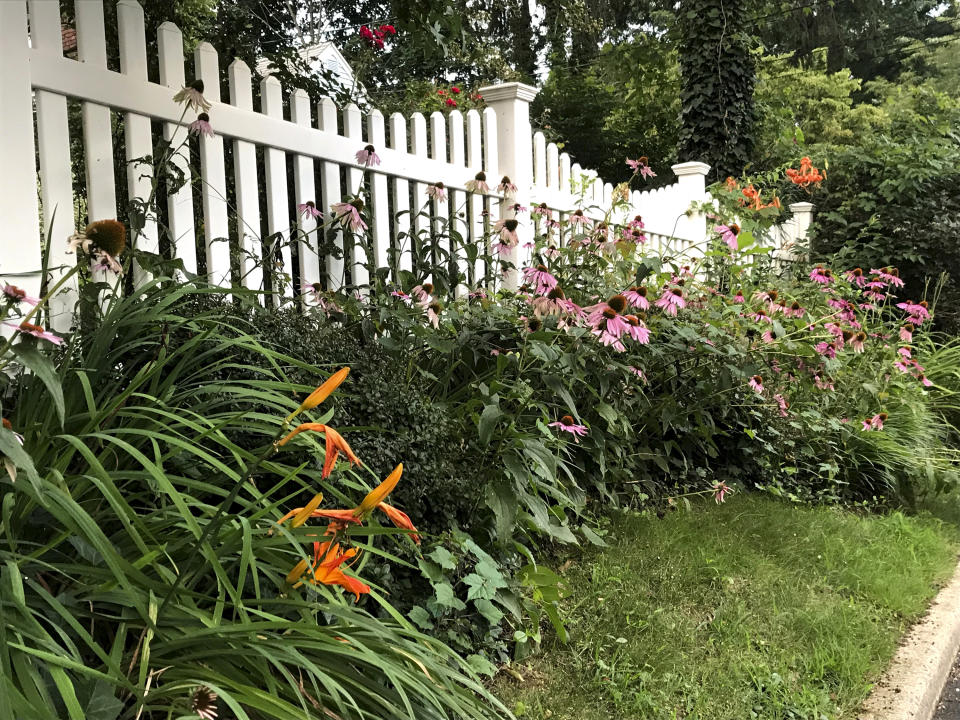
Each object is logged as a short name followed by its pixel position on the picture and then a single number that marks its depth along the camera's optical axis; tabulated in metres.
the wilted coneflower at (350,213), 2.55
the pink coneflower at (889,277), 4.15
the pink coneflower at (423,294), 2.44
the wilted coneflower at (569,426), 2.25
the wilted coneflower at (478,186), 3.41
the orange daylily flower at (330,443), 0.94
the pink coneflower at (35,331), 0.96
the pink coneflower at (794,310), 3.56
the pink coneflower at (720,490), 3.02
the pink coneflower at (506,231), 2.89
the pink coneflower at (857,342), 3.45
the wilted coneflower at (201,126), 2.29
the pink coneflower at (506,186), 3.51
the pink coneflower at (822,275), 4.00
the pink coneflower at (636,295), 2.69
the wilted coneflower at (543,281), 2.50
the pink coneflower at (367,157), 2.88
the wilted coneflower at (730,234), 3.23
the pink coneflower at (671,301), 2.69
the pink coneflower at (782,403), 3.46
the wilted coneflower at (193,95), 2.23
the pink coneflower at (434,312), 2.30
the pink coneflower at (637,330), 2.31
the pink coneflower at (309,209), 2.62
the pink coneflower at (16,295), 1.12
